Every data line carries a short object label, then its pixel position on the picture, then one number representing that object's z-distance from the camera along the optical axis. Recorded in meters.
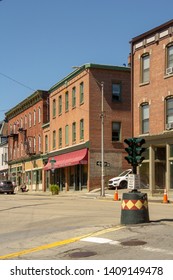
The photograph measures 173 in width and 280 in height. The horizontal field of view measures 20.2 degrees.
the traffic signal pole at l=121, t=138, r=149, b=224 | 14.72
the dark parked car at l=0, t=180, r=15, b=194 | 51.34
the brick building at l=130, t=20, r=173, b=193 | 34.59
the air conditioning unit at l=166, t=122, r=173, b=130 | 33.88
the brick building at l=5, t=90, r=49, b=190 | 59.91
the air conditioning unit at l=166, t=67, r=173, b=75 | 34.34
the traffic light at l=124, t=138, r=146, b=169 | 15.59
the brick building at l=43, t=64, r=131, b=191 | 44.09
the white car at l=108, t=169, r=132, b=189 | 41.00
